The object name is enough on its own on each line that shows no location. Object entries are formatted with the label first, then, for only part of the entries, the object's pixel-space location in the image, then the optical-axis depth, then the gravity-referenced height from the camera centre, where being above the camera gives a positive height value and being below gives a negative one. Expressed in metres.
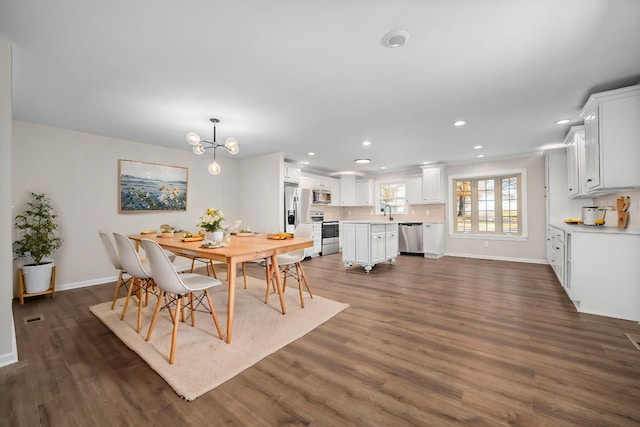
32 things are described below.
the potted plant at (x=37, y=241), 3.36 -0.31
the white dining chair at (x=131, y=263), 2.51 -0.47
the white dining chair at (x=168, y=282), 2.00 -0.54
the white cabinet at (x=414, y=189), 6.95 +0.64
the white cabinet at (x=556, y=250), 3.60 -0.61
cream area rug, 1.83 -1.10
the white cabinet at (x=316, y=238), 6.54 -0.61
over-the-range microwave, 6.91 +0.46
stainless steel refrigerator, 5.76 +0.14
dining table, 2.28 -0.33
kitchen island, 4.91 -0.56
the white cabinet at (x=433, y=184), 6.59 +0.74
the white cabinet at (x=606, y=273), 2.63 -0.65
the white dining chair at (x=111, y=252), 2.93 -0.40
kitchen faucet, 7.57 +0.10
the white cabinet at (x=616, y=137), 2.55 +0.74
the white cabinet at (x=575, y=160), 3.66 +0.76
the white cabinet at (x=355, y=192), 7.80 +0.66
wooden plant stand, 3.28 -0.93
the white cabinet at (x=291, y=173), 5.87 +0.95
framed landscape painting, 4.45 +0.53
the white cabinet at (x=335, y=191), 7.68 +0.68
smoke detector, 1.80 +1.24
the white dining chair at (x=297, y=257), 3.32 -0.57
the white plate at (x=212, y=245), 2.60 -0.30
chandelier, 3.08 +0.87
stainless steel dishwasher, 6.66 -0.66
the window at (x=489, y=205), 5.99 +0.17
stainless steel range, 6.84 -0.63
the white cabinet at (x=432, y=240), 6.35 -0.66
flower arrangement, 2.81 -0.06
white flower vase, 2.77 -0.21
